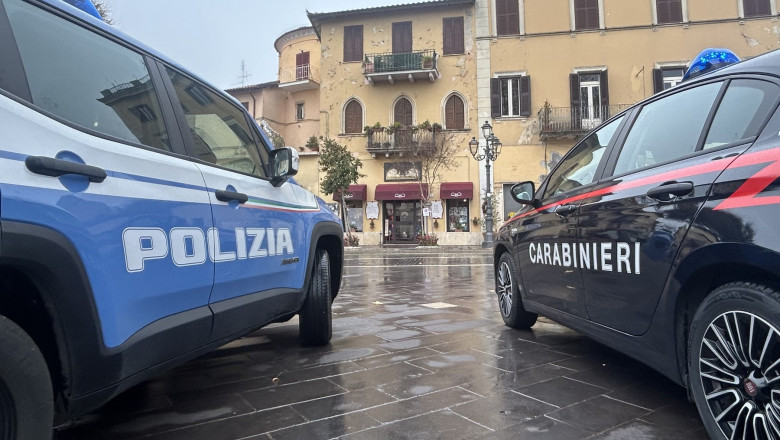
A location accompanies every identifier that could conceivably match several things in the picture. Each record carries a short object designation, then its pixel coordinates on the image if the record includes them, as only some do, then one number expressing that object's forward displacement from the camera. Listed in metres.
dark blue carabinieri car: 1.68
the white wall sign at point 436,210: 25.27
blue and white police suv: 1.40
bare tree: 25.80
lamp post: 22.03
